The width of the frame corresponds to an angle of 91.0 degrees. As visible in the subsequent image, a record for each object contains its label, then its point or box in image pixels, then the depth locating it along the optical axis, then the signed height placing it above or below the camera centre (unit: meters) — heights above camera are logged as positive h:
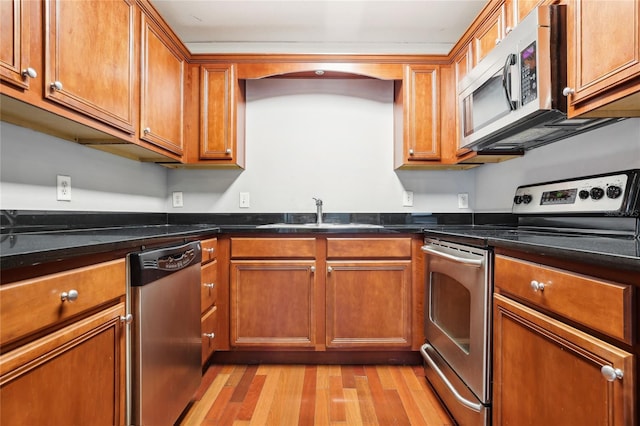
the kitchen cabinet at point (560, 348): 0.68 -0.36
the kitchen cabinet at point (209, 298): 1.68 -0.47
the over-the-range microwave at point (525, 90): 1.19 +0.53
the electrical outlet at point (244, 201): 2.40 +0.09
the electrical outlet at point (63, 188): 1.43 +0.12
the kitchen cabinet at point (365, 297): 1.89 -0.51
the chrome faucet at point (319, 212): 2.31 +0.01
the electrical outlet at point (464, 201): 2.42 +0.09
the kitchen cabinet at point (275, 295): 1.89 -0.50
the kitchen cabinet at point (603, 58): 0.93 +0.50
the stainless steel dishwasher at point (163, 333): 1.05 -0.46
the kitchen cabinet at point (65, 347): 0.66 -0.34
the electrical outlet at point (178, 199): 2.41 +0.11
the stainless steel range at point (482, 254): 1.17 -0.19
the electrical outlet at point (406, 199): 2.42 +0.11
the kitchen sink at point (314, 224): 2.38 -0.09
